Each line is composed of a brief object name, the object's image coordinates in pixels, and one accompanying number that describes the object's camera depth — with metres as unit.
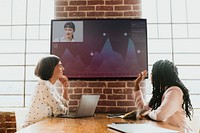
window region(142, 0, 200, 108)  3.36
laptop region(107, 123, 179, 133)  1.47
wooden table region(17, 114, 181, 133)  1.63
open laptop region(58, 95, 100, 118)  2.38
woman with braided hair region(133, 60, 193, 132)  2.17
